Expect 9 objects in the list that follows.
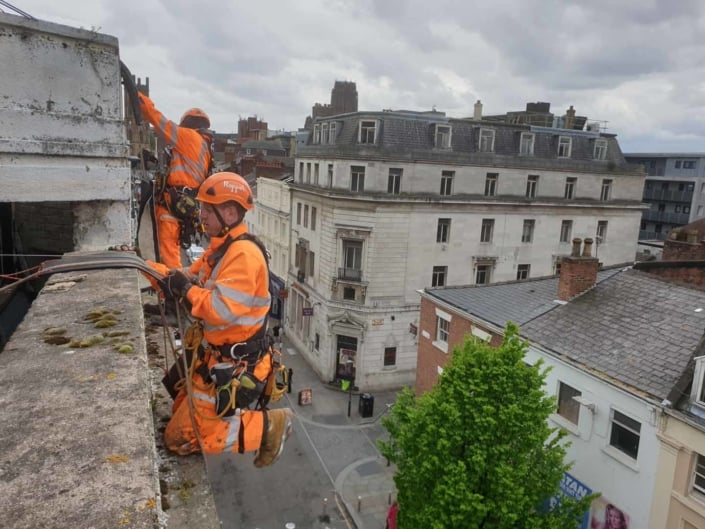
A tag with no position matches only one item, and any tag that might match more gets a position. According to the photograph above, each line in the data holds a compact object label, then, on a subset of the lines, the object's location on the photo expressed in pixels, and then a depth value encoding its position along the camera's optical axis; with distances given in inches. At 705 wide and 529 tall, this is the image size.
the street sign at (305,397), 1170.0
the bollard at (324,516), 794.2
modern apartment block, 2504.9
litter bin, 1131.9
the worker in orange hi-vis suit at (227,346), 196.7
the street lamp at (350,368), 1278.7
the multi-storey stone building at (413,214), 1192.8
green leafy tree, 489.1
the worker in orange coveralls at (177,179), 311.3
